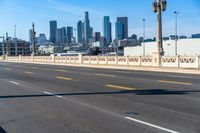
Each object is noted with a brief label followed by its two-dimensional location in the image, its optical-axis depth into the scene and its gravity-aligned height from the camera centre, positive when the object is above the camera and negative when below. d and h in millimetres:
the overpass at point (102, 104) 9461 -1645
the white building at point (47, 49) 190125 +3865
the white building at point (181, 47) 100000 +2420
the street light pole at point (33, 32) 82912 +5254
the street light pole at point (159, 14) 39750 +4348
